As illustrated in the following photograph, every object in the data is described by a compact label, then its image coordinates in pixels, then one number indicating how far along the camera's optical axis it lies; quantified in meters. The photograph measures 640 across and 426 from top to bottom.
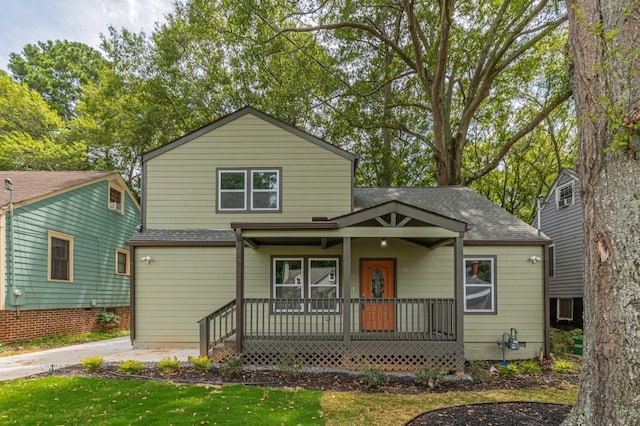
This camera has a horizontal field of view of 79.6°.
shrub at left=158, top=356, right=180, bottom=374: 7.35
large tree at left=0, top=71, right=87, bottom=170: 18.67
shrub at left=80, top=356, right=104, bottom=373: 7.38
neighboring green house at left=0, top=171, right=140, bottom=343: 10.49
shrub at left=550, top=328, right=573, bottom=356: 10.17
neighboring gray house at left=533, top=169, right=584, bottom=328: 13.69
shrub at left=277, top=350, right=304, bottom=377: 7.39
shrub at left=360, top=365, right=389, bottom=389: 6.77
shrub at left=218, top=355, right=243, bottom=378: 7.19
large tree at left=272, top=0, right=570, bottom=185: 14.07
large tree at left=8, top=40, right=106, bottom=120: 25.22
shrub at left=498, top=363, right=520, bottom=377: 7.83
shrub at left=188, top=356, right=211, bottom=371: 7.41
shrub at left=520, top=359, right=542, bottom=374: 7.99
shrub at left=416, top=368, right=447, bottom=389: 6.89
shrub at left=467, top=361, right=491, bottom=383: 7.37
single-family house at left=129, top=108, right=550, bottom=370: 9.45
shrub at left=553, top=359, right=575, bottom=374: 8.07
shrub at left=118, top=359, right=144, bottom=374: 7.21
